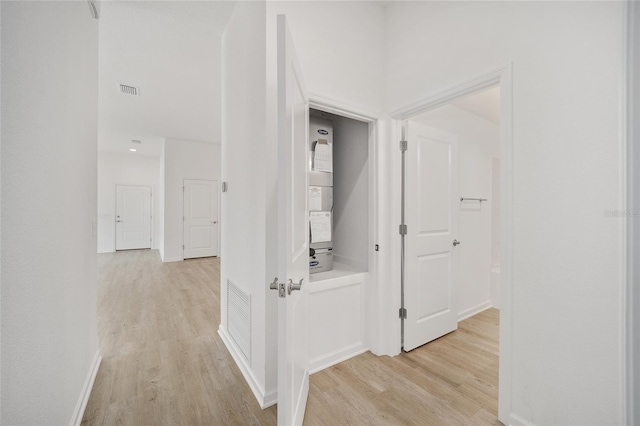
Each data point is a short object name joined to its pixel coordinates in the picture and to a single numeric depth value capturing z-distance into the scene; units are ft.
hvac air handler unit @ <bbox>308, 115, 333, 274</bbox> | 6.90
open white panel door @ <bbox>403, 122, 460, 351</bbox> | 7.70
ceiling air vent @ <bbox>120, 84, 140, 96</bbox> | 12.17
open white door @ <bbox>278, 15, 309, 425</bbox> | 3.74
